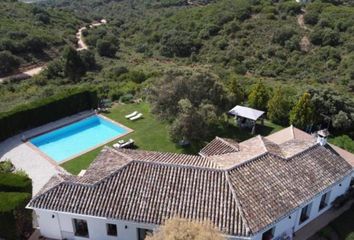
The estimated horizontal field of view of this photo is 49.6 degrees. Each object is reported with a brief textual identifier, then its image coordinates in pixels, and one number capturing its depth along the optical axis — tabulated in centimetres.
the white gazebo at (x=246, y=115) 3288
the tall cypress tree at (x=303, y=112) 3203
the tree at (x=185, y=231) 1408
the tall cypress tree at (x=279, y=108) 3395
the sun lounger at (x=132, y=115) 3700
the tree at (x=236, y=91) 3575
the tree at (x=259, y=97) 3536
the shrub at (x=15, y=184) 2250
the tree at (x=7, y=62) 5566
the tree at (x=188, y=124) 2814
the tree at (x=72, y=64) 5291
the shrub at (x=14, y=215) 2028
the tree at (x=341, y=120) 3212
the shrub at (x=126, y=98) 4084
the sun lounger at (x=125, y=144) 3078
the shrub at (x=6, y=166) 2764
